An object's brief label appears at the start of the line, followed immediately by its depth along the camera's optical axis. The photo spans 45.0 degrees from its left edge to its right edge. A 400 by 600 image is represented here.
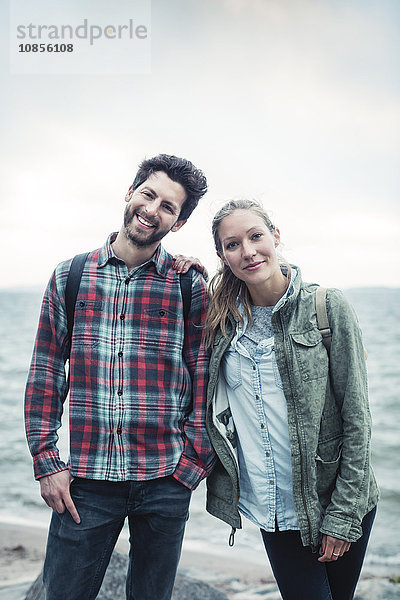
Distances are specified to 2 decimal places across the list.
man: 2.29
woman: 2.06
